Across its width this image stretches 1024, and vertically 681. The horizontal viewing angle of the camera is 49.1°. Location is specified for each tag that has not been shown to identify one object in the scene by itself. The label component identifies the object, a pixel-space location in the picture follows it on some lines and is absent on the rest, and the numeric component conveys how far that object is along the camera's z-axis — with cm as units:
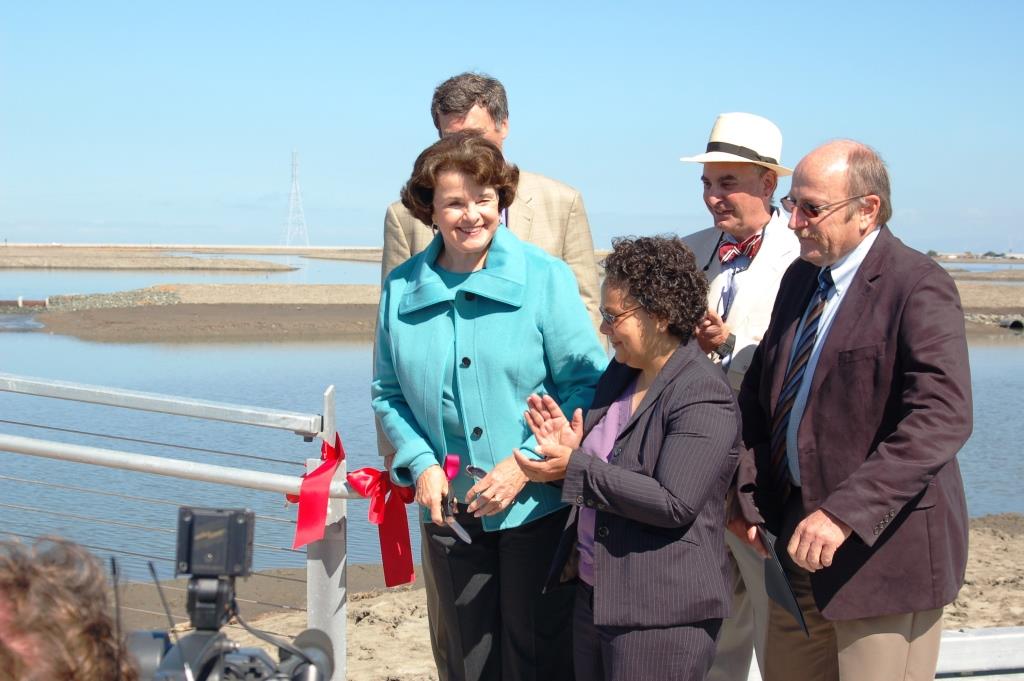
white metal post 332
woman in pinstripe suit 265
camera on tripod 152
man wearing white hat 325
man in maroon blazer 250
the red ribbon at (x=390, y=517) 315
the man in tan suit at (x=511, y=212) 360
